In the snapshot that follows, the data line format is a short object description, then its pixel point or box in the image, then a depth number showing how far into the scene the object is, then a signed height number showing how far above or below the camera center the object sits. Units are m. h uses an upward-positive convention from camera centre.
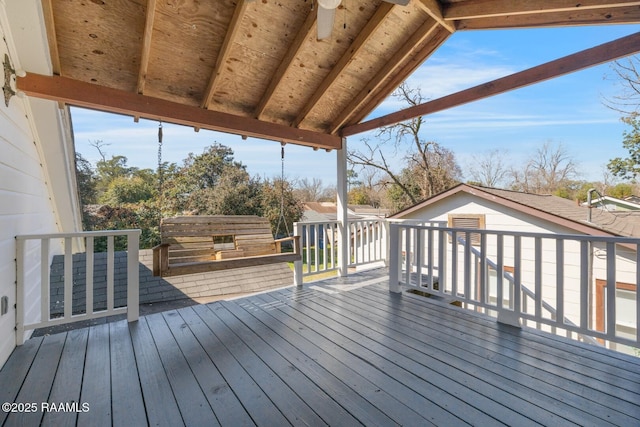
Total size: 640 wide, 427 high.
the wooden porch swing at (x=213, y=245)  3.11 -0.40
